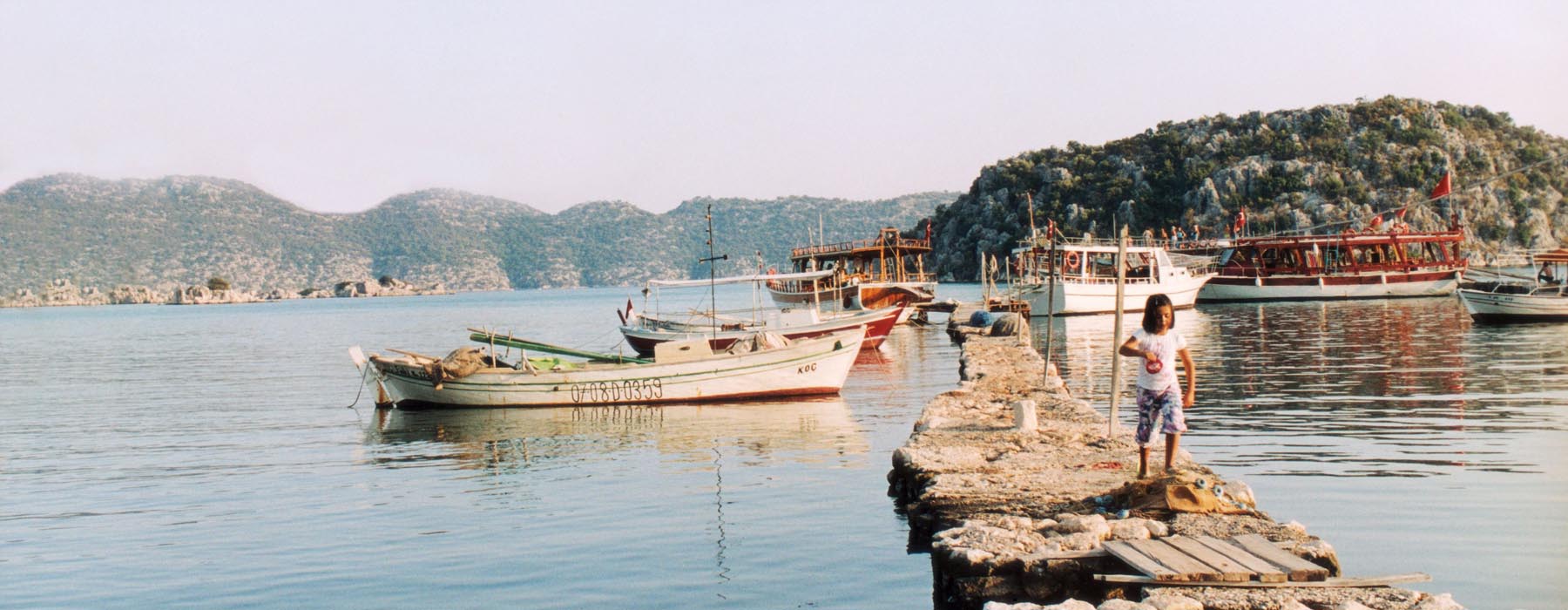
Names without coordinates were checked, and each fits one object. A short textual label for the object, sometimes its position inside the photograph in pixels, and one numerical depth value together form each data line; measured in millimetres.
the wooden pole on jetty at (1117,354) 12406
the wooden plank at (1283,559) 7465
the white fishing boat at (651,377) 26031
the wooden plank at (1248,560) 7402
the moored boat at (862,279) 62219
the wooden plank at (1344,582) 7355
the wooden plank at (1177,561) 7422
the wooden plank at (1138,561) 7398
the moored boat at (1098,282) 56531
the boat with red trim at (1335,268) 68500
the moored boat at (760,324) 38938
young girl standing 9805
